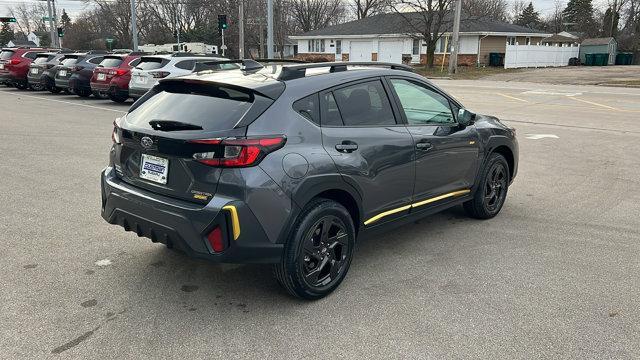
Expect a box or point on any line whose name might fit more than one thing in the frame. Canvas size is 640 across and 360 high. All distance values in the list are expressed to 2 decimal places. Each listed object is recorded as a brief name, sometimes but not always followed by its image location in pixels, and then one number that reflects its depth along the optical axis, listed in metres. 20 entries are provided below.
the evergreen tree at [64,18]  109.46
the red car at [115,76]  16.47
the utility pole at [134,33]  35.16
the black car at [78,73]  18.69
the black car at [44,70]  20.34
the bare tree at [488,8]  49.94
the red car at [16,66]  22.36
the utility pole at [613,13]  63.71
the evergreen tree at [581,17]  72.88
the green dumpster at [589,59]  49.65
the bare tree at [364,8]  69.69
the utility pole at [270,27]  23.12
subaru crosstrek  3.35
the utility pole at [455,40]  33.40
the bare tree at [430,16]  39.56
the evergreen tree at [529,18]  90.56
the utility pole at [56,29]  46.28
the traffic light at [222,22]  28.25
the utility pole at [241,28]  36.06
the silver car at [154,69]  15.26
